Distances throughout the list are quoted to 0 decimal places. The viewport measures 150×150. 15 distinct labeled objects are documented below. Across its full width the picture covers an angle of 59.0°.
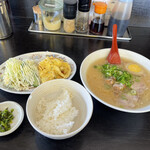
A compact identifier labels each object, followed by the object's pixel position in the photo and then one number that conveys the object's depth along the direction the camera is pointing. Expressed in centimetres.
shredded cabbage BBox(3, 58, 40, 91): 36
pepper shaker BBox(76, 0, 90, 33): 51
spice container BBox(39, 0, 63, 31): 53
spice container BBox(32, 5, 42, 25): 57
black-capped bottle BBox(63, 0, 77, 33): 49
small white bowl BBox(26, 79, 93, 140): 27
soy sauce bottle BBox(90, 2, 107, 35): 51
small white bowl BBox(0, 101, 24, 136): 28
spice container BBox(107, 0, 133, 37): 50
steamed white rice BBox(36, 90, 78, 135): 27
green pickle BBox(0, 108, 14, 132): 28
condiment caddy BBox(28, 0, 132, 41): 51
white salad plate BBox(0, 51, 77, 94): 40
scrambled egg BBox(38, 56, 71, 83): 38
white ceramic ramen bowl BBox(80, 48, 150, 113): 39
